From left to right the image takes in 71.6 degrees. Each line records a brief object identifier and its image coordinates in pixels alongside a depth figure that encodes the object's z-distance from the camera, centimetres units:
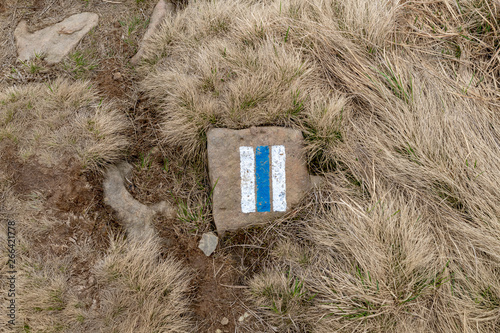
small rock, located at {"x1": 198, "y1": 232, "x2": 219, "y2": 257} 220
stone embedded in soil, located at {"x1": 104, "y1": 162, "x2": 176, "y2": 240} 224
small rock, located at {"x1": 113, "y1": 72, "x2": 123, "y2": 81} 270
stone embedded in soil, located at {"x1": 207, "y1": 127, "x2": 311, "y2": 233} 220
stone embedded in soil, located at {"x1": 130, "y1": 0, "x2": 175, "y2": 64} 277
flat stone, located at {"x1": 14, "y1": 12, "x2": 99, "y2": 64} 276
